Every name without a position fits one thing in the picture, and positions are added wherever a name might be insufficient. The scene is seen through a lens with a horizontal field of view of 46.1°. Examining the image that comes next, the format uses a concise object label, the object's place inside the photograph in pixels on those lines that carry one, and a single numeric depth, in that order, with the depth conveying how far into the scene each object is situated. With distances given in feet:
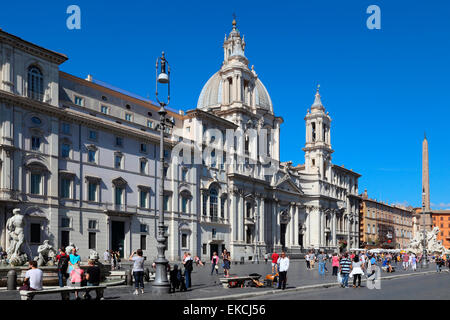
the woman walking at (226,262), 98.28
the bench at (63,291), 45.06
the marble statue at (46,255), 79.46
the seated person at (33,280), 46.42
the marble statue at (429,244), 246.68
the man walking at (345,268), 74.64
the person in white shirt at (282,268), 68.23
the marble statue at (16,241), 80.53
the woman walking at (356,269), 75.35
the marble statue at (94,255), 83.41
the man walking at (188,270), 71.52
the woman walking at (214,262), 107.63
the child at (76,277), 51.57
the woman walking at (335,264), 106.11
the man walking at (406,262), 153.94
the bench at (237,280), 72.18
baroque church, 126.41
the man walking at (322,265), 110.32
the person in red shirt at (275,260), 77.56
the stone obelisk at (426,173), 220.02
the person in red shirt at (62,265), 65.87
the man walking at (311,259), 139.98
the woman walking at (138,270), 62.59
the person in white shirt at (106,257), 127.75
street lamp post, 60.85
